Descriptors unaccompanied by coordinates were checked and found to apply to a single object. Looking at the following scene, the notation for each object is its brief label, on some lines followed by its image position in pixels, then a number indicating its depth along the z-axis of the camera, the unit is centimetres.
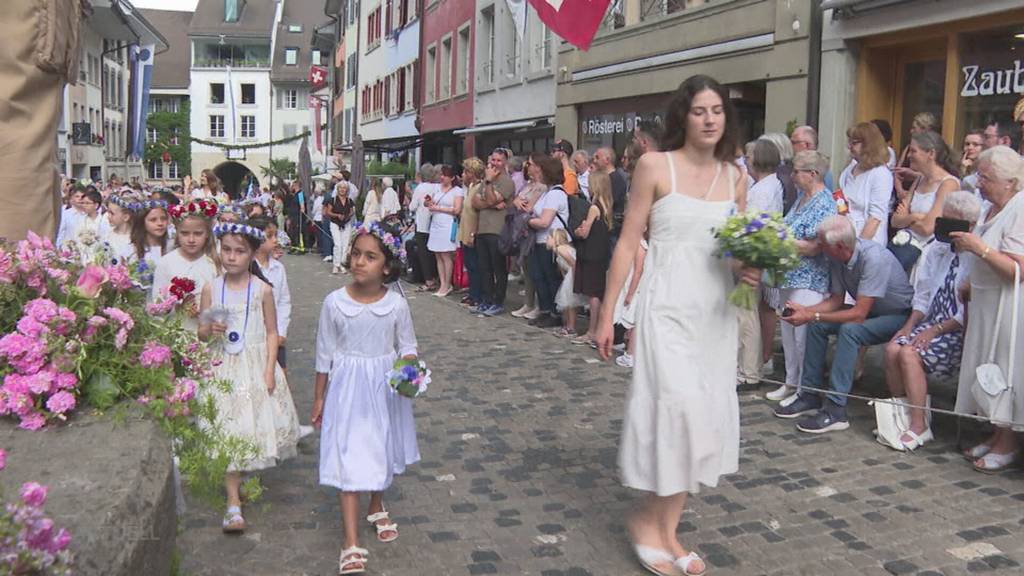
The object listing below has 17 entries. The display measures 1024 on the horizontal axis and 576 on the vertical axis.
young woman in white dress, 432
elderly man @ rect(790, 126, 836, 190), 884
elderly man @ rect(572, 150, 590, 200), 1203
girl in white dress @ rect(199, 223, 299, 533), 528
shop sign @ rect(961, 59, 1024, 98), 1051
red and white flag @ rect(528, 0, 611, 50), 1223
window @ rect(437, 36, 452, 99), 3155
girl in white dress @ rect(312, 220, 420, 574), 473
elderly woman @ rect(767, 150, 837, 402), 725
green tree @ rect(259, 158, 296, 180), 7614
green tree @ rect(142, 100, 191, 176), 8481
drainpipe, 1302
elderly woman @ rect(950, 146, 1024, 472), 582
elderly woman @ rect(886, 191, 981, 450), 650
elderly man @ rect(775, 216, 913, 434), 694
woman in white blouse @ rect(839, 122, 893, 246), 804
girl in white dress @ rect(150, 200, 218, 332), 611
